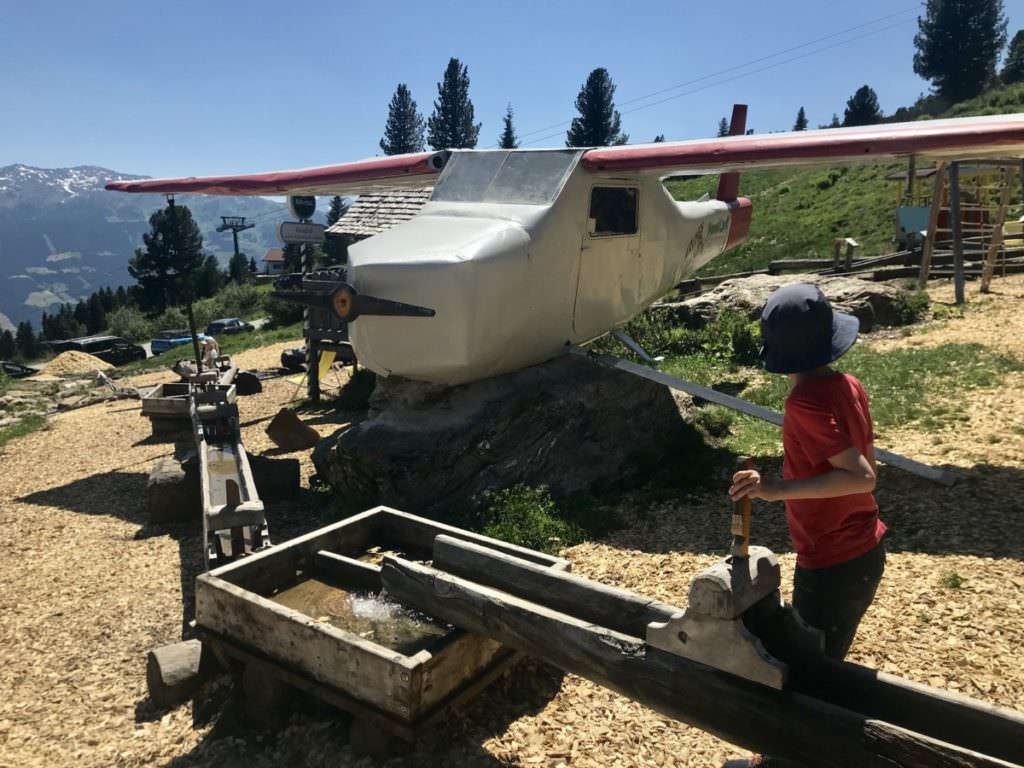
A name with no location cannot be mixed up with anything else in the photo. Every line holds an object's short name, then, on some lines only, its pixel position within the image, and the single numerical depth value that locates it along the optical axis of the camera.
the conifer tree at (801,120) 109.72
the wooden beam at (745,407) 6.18
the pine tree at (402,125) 76.44
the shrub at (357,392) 13.48
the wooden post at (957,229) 12.79
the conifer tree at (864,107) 72.06
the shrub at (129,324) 45.50
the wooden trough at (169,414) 11.80
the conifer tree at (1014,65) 62.72
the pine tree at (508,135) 81.94
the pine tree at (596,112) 74.19
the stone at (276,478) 8.03
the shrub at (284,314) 32.31
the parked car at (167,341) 34.57
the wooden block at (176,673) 4.49
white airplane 6.27
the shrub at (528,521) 6.19
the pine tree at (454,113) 74.44
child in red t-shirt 2.74
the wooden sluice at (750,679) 2.26
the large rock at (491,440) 6.80
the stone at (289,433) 10.52
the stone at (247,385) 15.48
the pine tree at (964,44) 70.62
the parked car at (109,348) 32.50
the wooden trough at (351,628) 3.48
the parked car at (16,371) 27.03
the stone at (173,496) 7.75
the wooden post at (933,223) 13.93
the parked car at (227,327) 36.69
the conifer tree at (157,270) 57.94
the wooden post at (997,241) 13.73
